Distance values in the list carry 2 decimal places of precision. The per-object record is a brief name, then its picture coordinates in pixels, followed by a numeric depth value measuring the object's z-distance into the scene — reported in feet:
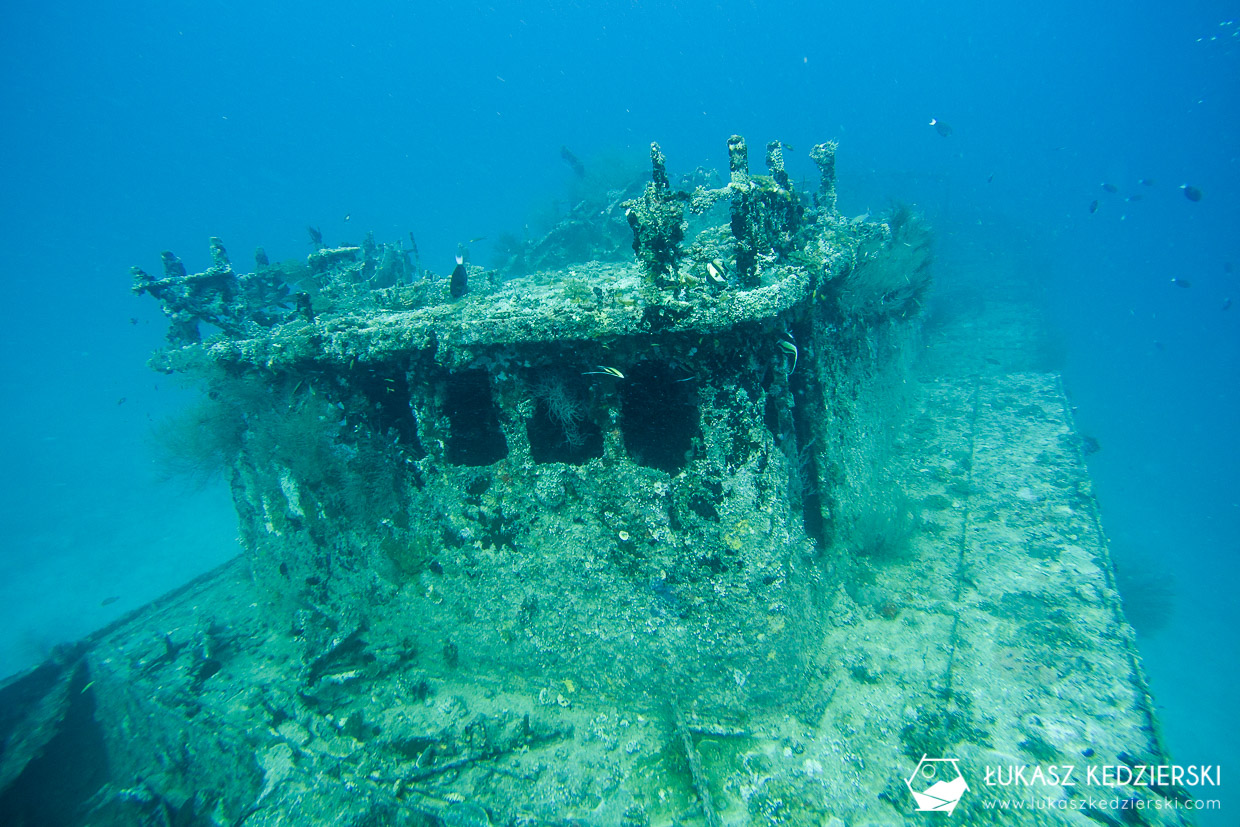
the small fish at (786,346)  9.90
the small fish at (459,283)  14.62
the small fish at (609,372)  9.91
